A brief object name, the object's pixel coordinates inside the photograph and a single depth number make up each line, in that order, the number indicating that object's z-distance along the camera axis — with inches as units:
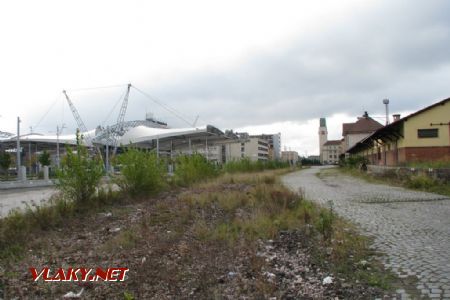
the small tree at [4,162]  2112.5
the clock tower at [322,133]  5944.9
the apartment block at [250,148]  5383.9
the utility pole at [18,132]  1534.6
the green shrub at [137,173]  567.2
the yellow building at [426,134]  977.5
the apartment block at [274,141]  6793.8
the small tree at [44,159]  2153.5
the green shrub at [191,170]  856.3
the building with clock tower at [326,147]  5787.4
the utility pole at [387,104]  1290.0
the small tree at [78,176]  436.8
